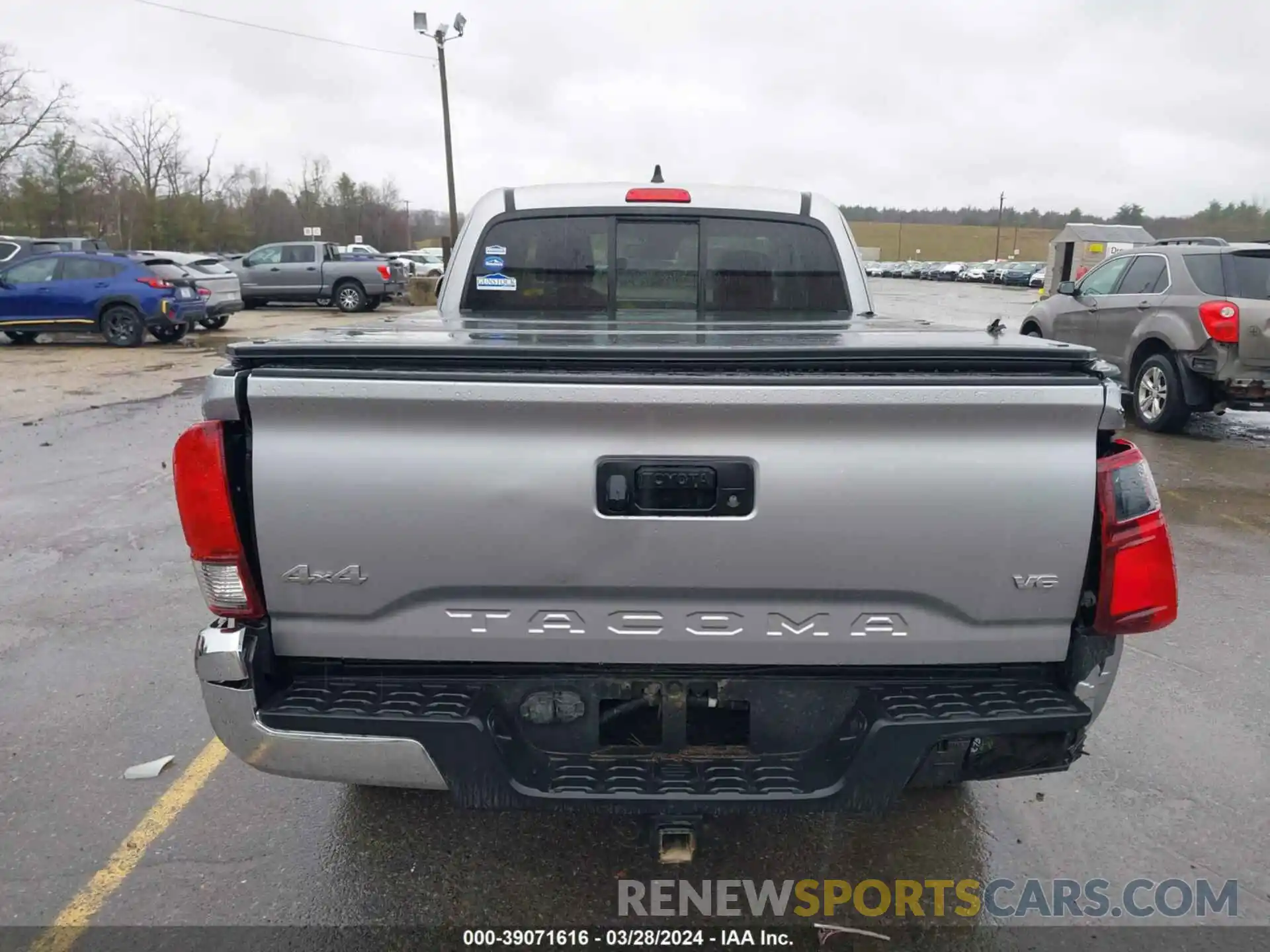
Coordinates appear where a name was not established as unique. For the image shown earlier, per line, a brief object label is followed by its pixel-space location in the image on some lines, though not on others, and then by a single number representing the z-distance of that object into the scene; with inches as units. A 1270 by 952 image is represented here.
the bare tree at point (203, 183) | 2593.5
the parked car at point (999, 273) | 2434.8
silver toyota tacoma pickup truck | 80.7
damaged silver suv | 335.9
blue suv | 650.2
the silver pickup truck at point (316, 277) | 927.0
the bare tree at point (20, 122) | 1686.8
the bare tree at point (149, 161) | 2459.4
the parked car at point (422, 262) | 1204.5
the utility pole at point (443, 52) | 935.7
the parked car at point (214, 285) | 735.1
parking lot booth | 1124.5
